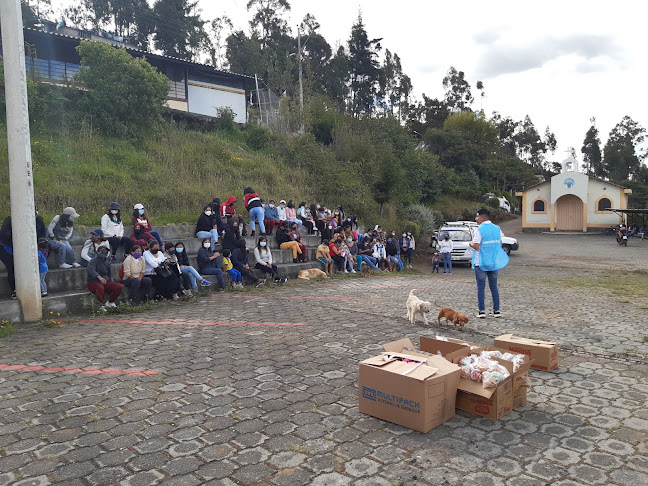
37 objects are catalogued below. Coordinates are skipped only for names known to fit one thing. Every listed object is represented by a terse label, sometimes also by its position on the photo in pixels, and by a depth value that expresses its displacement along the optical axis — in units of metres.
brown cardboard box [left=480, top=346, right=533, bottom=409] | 4.11
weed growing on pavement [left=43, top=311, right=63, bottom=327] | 7.60
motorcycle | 27.00
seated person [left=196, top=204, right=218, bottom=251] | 12.36
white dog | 7.44
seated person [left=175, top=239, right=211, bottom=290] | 10.50
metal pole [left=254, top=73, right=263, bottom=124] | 29.62
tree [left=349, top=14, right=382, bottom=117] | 49.44
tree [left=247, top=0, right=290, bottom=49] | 47.34
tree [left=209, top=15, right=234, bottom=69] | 46.22
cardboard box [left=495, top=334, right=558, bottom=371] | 5.10
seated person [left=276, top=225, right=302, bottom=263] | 14.34
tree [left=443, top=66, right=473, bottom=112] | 72.62
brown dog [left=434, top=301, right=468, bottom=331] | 7.00
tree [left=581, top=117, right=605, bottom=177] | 64.49
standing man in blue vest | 7.77
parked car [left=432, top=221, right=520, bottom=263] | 19.12
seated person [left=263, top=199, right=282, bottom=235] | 14.91
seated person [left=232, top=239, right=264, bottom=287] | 11.86
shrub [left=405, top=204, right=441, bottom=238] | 25.06
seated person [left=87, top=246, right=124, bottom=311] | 8.71
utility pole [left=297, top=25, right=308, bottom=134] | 27.43
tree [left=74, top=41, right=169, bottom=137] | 18.22
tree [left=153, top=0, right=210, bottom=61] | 39.38
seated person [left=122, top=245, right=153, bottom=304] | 9.23
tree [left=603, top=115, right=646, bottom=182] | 60.12
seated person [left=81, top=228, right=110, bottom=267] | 9.46
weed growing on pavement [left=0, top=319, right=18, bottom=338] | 7.01
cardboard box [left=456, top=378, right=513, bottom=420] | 3.94
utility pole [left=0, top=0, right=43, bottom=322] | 7.37
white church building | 35.56
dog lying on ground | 13.55
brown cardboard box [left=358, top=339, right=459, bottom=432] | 3.72
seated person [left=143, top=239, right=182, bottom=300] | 9.70
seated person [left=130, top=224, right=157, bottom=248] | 10.36
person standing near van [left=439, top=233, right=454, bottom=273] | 17.30
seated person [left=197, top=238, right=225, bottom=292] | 11.30
